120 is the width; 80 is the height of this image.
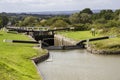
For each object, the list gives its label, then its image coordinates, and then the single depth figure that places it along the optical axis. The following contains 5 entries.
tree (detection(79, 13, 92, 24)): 108.95
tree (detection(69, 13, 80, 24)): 109.27
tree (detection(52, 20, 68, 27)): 89.32
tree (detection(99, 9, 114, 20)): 102.34
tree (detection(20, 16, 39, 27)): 106.34
